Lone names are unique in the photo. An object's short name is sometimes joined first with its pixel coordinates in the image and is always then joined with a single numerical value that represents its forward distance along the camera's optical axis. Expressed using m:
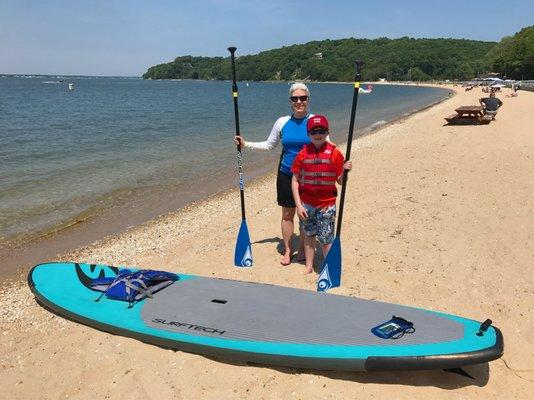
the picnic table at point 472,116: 20.58
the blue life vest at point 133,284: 4.90
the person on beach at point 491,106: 21.55
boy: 4.80
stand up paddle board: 3.66
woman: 5.06
